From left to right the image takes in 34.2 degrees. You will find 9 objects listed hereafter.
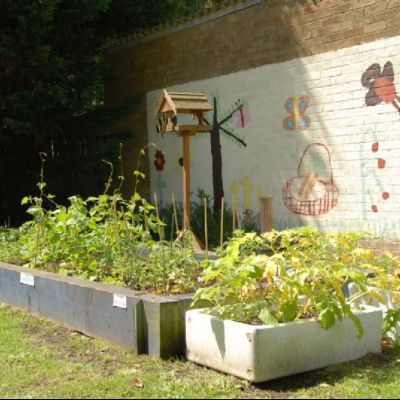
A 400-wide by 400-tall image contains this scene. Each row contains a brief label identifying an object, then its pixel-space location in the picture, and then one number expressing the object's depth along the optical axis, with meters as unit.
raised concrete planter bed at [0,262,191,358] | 4.80
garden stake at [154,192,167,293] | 5.37
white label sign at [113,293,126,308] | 5.05
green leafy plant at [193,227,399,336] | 4.39
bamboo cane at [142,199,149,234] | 6.32
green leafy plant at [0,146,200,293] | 5.59
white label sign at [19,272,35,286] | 6.39
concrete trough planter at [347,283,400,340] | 5.10
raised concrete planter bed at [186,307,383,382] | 4.16
